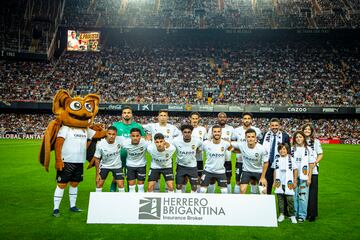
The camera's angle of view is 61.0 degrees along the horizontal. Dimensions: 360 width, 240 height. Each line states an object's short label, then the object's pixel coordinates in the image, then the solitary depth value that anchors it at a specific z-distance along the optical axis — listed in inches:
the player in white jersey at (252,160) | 265.9
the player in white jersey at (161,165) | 273.4
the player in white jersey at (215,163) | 271.0
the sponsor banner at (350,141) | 1357.0
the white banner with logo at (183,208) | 215.5
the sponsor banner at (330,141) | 1358.3
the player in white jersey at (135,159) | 279.4
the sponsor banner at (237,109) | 1459.2
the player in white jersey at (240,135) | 307.1
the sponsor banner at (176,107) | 1483.8
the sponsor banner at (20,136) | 1357.0
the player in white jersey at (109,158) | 277.6
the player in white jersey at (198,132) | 323.0
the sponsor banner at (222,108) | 1466.5
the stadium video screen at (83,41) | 1727.4
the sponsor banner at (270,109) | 1449.3
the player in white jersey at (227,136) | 313.7
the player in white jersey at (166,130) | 312.3
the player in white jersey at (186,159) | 276.8
